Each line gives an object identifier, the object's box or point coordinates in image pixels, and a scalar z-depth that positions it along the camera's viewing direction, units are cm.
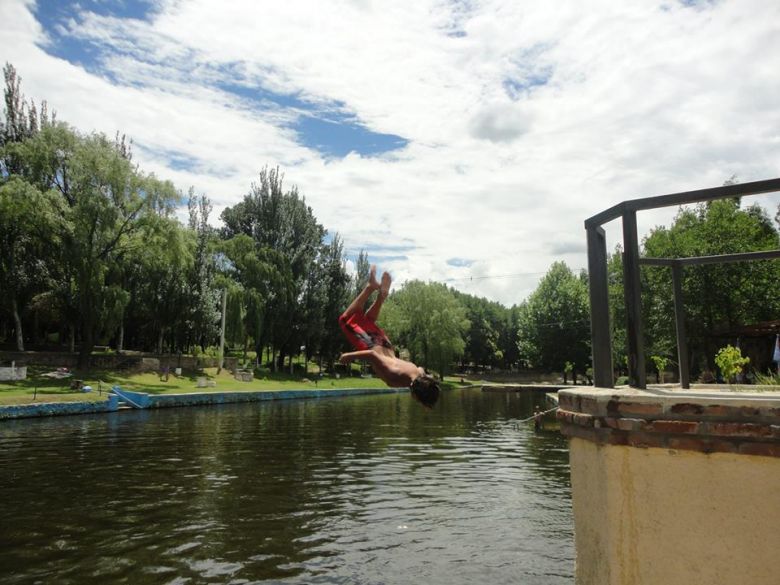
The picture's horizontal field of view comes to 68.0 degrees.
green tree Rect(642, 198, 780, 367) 3919
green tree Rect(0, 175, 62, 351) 3238
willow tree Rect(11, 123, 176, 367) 3403
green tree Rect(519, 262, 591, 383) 6888
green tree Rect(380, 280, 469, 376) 6562
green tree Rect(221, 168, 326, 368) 5169
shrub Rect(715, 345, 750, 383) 1129
